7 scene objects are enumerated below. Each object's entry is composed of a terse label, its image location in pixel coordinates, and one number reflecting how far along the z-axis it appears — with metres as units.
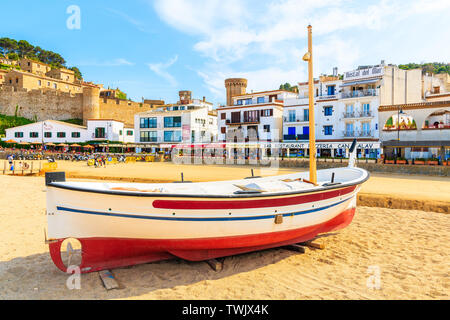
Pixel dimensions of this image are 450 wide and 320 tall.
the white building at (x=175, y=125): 47.16
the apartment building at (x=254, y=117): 40.78
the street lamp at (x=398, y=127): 27.92
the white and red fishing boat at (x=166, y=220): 5.61
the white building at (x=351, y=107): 32.30
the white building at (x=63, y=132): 52.19
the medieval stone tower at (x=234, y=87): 59.28
